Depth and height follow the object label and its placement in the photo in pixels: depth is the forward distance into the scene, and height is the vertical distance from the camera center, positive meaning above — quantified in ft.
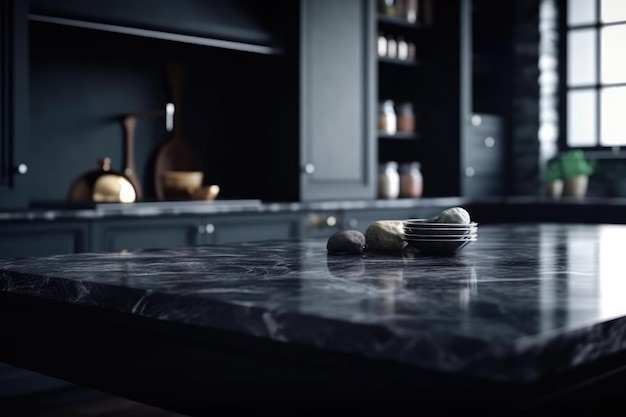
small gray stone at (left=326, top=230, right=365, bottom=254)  6.01 -0.42
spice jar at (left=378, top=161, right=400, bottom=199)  18.30 +0.00
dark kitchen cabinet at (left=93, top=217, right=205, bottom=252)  12.64 -0.77
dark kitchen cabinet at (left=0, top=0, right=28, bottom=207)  12.47 +1.16
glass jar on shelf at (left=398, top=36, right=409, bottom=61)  19.35 +2.87
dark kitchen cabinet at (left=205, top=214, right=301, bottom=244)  14.11 -0.77
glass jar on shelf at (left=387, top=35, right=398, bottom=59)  19.10 +2.86
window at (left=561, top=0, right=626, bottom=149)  20.40 +2.50
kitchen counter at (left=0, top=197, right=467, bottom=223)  11.96 -0.42
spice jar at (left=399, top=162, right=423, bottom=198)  18.88 +0.00
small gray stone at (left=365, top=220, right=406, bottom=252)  6.26 -0.39
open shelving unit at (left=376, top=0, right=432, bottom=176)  19.79 +2.25
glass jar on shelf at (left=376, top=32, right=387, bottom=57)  18.83 +2.86
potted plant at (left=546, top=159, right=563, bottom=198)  20.01 -0.01
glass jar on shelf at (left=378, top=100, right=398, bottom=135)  18.67 +1.32
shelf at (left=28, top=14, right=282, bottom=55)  13.16 +2.37
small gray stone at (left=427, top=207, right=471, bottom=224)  5.94 -0.24
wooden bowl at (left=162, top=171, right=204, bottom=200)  14.94 -0.06
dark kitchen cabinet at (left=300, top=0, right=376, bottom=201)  16.39 +1.55
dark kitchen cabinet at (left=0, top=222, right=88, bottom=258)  11.58 -0.77
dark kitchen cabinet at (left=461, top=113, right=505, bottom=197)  19.72 +0.56
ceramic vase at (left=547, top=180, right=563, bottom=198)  19.99 -0.16
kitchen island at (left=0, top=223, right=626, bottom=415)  3.05 -0.58
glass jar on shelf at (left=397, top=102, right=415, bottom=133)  19.31 +1.37
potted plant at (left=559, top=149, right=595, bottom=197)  19.81 +0.15
